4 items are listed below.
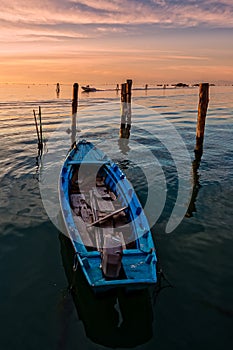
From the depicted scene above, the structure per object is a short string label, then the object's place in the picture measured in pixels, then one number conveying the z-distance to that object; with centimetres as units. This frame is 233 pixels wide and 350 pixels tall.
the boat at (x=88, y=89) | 9050
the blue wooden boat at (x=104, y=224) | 570
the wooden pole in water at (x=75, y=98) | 2230
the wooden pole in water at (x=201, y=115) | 1612
